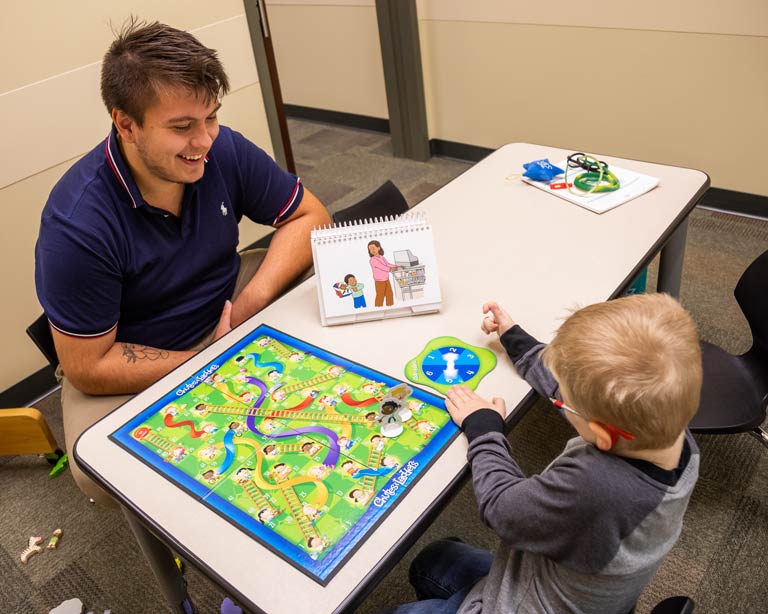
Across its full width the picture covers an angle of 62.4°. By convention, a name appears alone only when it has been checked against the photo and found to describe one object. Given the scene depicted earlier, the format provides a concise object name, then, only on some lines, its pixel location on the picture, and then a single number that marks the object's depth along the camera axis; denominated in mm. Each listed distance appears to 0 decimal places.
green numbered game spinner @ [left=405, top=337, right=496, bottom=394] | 1134
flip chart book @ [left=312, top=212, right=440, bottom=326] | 1299
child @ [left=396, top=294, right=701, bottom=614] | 811
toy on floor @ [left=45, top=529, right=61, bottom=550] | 1834
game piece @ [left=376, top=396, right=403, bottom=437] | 1035
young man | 1295
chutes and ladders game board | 911
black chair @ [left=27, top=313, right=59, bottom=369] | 1493
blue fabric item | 1726
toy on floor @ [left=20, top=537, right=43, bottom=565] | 1810
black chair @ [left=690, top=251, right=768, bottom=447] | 1443
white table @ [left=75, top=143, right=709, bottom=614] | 867
